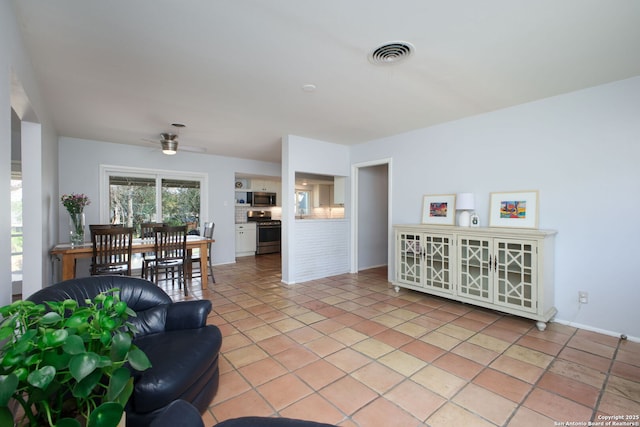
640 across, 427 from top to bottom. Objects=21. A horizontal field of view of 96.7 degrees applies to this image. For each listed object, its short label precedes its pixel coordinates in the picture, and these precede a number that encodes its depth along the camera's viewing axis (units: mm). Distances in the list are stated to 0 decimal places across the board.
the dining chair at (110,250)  3470
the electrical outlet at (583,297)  2857
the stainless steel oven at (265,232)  7465
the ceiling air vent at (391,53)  2092
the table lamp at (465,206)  3537
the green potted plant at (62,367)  695
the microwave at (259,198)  7531
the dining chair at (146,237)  4043
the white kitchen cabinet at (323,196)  7699
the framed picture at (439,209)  3852
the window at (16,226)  4055
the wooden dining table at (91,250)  3430
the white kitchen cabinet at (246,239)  7125
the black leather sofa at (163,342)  1360
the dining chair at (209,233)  4753
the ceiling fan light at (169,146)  4160
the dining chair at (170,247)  3914
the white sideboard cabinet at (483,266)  2844
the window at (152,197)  5184
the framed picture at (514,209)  3145
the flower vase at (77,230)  3832
